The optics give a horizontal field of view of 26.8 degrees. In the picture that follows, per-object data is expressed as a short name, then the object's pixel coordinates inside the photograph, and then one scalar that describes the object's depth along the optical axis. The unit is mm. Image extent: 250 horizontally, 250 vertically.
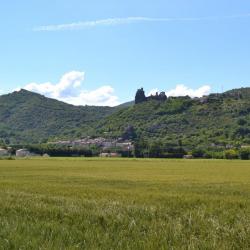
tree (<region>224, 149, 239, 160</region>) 131138
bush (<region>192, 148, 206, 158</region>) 144362
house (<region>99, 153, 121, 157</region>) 163700
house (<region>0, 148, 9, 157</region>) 159938
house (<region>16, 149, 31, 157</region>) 157625
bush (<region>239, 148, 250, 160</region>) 128875
